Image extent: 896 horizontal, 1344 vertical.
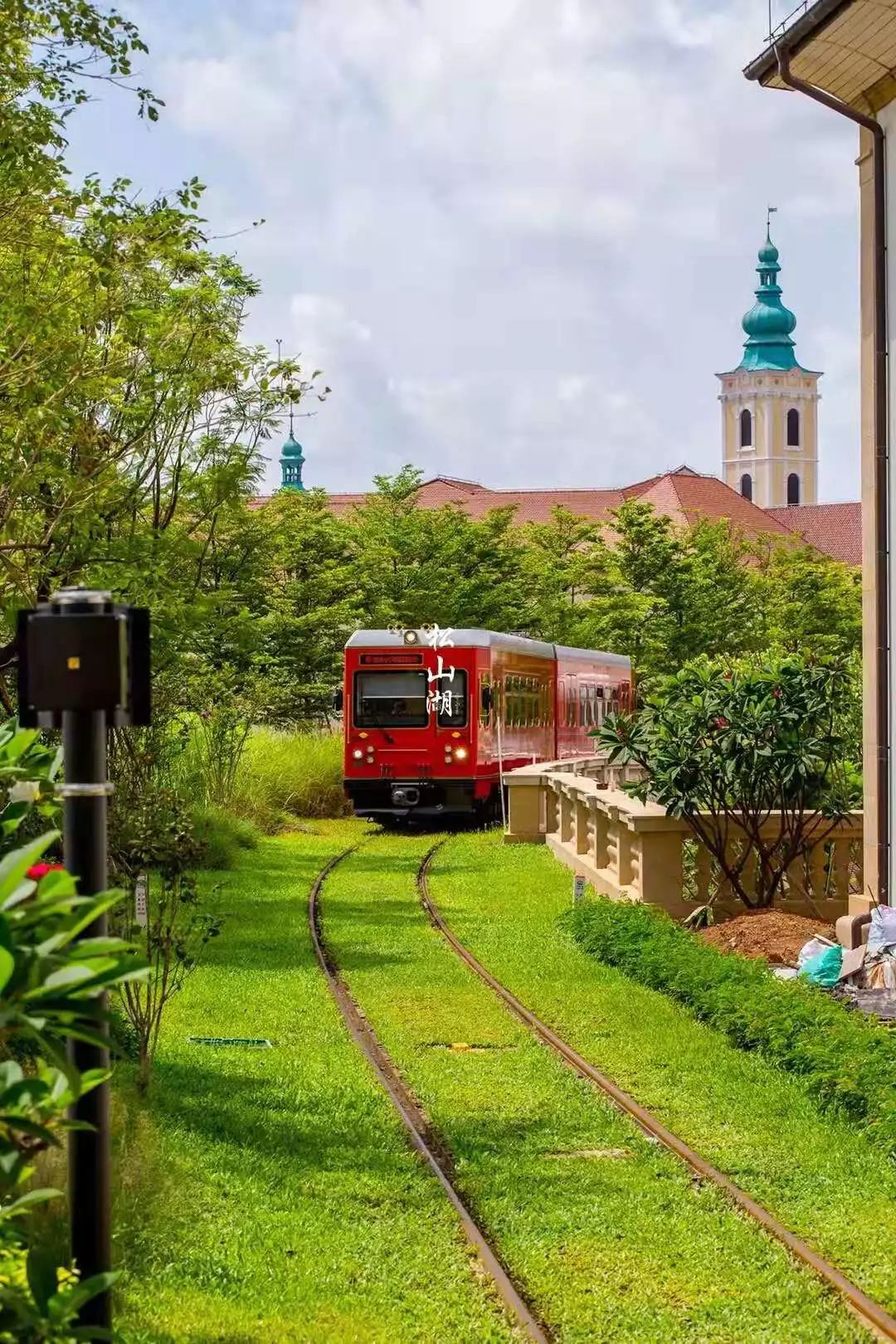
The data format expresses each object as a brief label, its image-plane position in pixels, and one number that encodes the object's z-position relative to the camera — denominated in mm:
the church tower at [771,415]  141000
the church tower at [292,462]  123125
